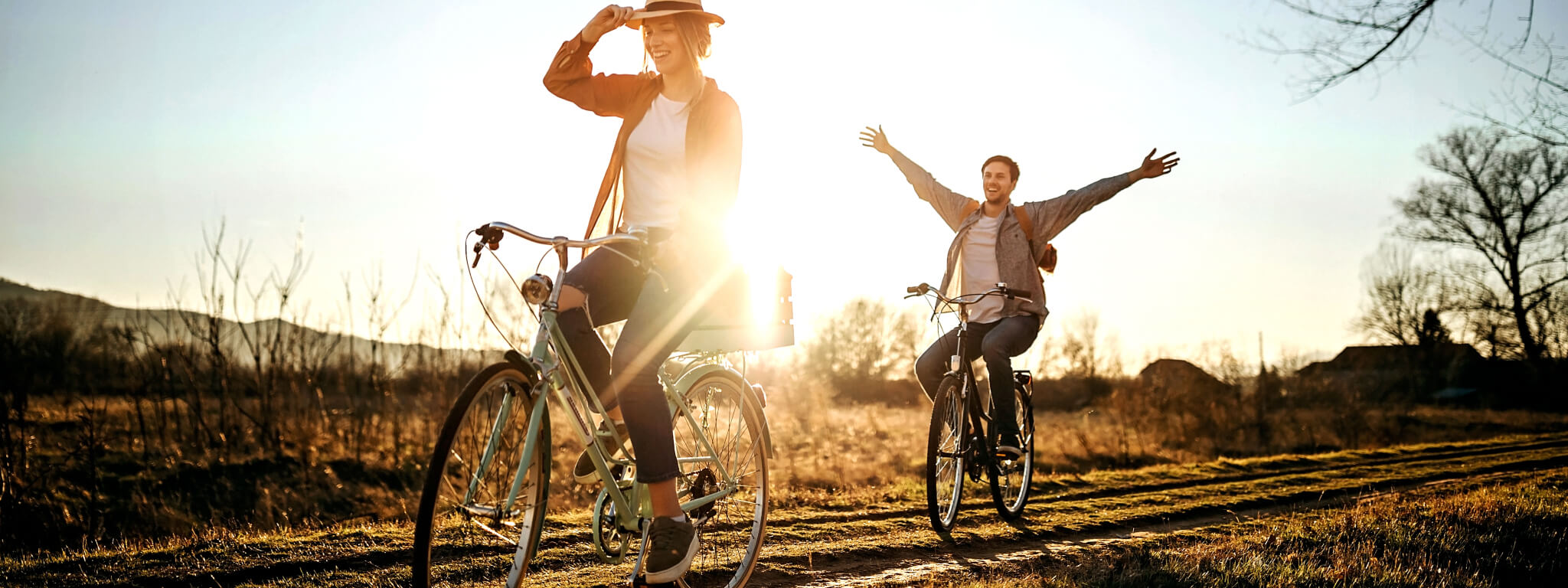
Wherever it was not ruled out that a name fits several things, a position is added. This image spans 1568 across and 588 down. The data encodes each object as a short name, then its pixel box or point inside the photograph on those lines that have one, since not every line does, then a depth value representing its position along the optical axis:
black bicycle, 6.29
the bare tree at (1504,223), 34.81
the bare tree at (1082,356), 36.25
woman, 3.54
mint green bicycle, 3.10
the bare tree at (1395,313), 40.81
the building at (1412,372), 39.31
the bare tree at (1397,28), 8.14
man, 6.68
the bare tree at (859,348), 40.38
